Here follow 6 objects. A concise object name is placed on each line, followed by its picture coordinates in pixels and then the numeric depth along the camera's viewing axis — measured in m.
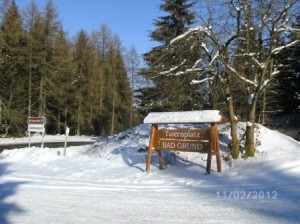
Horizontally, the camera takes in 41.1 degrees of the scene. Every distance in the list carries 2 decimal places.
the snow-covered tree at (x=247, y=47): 12.32
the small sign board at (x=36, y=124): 20.20
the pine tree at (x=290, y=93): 31.95
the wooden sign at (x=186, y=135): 11.38
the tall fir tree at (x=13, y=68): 38.75
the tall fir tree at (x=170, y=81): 14.50
